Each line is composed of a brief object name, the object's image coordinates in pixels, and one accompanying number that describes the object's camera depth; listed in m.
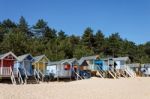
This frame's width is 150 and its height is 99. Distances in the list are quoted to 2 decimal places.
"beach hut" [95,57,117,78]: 53.05
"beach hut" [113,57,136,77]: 54.81
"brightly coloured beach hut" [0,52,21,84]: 38.06
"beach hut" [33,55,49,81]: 44.56
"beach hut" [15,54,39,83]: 41.22
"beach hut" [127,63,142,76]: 68.72
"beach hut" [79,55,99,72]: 52.75
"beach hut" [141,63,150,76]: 70.14
